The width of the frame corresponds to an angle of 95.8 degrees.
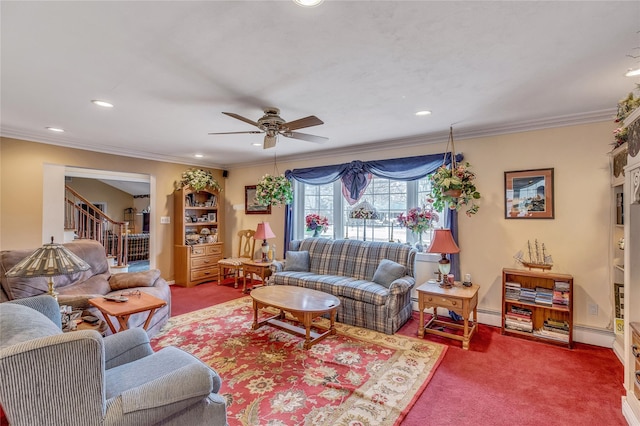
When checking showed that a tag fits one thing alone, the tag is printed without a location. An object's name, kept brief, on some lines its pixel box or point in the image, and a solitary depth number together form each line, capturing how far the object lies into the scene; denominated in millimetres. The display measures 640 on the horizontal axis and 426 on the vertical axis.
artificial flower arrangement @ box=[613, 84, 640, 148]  2061
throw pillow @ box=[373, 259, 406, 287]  3678
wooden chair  5492
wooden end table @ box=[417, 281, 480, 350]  3053
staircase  5516
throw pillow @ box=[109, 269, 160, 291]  3570
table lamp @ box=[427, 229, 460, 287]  3371
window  4383
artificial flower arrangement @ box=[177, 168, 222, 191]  5551
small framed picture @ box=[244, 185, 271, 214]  6113
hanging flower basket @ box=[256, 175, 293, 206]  5082
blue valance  4035
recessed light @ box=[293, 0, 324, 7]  1441
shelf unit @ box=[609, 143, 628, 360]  2812
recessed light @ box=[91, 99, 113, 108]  2814
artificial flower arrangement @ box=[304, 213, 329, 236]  5066
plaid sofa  3412
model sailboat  3258
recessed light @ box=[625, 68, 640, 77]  2158
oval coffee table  2953
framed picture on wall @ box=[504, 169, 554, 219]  3326
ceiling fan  2719
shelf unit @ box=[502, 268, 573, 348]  3074
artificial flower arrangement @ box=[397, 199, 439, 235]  4043
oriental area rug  2047
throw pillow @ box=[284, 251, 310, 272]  4562
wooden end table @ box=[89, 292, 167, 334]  2588
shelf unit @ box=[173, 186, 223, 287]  5578
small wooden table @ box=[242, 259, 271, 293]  5008
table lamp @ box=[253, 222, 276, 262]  5266
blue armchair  1049
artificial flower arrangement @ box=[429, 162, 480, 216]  3438
